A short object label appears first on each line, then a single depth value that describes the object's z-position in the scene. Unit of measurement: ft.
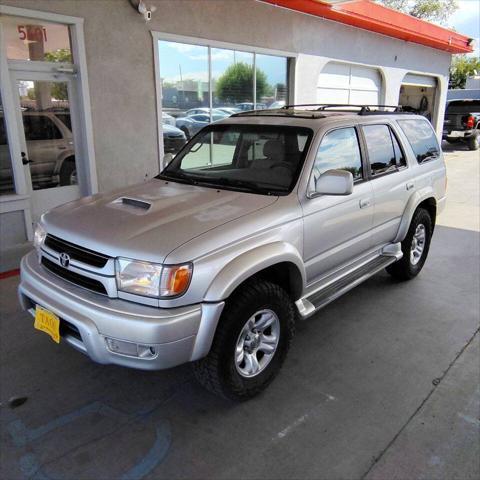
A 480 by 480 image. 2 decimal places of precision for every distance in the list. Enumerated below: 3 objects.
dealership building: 19.12
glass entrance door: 19.58
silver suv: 8.30
